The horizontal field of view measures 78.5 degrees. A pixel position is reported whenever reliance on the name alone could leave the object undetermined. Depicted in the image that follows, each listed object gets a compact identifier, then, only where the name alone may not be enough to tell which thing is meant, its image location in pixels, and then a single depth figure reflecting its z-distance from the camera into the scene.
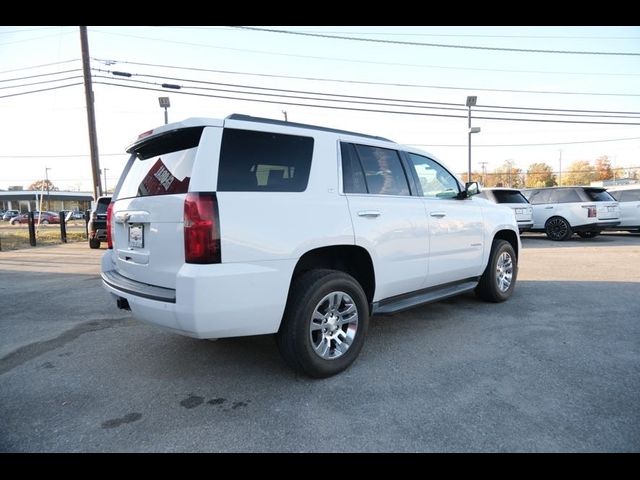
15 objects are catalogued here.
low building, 79.44
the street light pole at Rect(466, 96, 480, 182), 21.61
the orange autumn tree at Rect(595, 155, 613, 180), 91.12
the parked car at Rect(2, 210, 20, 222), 53.08
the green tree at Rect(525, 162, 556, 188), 87.59
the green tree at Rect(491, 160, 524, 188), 95.81
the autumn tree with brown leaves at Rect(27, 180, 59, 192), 113.72
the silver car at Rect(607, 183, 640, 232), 13.23
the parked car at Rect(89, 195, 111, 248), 11.46
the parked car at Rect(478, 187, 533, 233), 12.59
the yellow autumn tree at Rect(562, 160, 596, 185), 92.09
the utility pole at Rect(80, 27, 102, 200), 15.77
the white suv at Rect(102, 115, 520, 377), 2.60
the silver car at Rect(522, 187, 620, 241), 12.35
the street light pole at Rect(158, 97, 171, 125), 19.03
